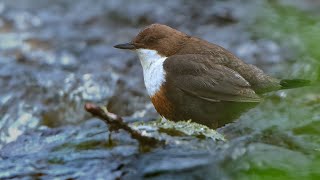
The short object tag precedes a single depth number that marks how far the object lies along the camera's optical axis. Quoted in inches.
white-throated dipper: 335.0
